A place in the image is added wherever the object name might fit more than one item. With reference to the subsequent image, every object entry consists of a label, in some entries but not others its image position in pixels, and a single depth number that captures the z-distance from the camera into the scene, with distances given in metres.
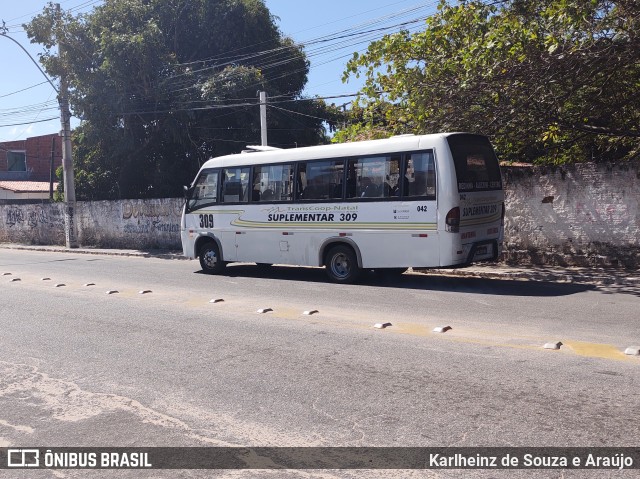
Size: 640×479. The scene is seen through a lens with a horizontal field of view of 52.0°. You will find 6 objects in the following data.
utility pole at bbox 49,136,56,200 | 41.75
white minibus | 11.72
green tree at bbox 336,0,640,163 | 12.22
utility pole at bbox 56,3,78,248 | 25.66
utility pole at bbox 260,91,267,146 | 22.22
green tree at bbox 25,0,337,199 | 24.98
